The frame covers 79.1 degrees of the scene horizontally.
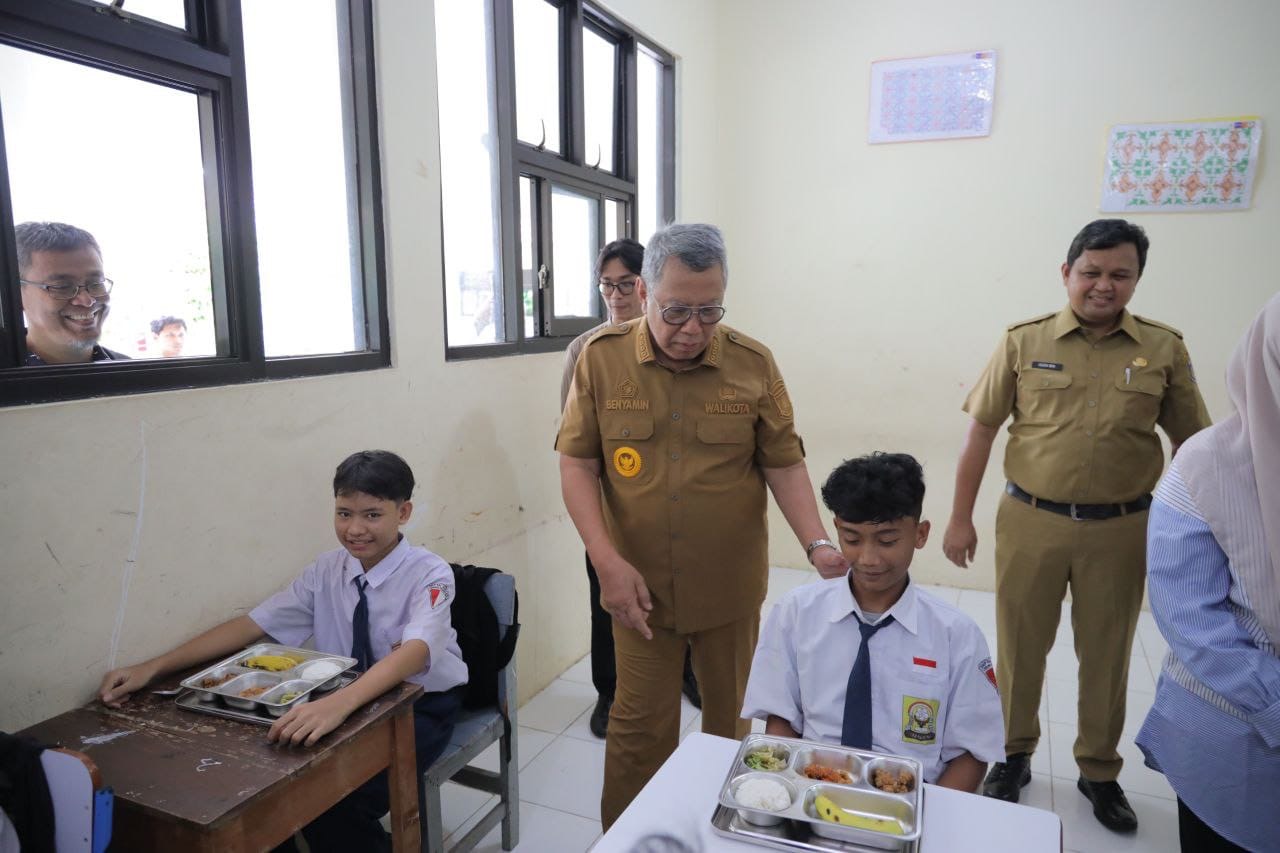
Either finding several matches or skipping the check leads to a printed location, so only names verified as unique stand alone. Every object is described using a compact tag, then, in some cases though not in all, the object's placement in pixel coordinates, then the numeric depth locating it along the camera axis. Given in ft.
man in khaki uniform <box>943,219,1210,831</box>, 6.97
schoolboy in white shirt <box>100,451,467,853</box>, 5.42
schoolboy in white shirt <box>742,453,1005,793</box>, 4.58
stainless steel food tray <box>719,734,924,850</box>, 3.26
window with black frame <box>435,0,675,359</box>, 8.44
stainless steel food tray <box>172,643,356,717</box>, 4.75
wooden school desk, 3.86
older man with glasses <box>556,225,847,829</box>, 5.88
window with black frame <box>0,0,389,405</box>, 4.79
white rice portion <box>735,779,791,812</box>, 3.41
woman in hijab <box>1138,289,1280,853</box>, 3.69
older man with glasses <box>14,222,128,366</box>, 4.83
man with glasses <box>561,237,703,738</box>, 8.60
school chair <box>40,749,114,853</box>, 3.66
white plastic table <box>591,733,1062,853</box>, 3.33
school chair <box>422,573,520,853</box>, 5.78
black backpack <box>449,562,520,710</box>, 6.31
